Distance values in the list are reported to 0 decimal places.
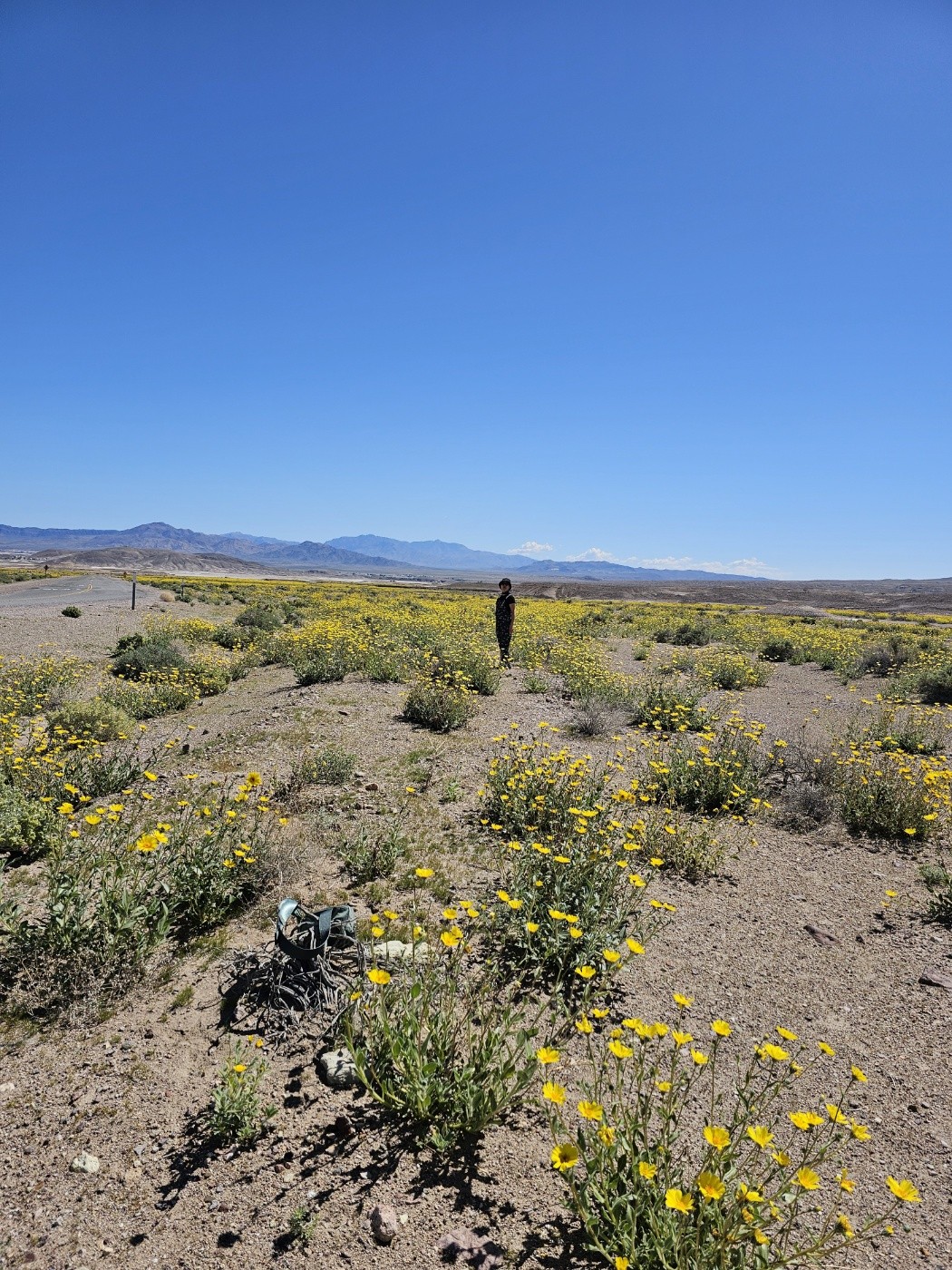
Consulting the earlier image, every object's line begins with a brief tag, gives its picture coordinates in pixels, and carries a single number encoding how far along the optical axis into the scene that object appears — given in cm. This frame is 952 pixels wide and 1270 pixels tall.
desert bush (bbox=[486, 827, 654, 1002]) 399
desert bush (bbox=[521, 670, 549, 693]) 1269
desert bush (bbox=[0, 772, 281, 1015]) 350
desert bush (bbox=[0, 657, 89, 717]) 924
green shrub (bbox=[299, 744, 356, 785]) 691
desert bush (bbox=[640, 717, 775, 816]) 692
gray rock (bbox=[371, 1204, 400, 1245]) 242
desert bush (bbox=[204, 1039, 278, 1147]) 271
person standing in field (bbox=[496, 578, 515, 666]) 1442
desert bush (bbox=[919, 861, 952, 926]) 504
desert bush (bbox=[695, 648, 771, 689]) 1462
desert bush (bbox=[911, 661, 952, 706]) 1323
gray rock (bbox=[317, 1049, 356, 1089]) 312
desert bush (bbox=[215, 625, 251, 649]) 1784
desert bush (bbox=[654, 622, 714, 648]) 2356
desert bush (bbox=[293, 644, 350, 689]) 1229
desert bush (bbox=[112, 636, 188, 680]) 1259
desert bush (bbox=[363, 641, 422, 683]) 1258
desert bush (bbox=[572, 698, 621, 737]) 964
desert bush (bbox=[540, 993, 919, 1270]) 210
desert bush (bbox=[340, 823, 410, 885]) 503
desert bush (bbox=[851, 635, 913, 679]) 1733
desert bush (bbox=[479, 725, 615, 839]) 570
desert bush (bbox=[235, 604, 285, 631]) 2069
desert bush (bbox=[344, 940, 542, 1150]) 276
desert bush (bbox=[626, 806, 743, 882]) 563
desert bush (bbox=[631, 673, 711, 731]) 979
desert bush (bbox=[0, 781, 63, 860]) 487
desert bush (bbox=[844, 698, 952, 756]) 909
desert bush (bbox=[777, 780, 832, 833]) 688
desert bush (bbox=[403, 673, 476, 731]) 952
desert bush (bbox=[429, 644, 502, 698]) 1177
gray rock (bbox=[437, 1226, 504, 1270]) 237
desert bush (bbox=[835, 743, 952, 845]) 644
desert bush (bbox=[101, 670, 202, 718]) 991
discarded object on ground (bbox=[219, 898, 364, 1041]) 348
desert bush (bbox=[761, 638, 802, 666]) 2014
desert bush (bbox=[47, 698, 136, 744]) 814
